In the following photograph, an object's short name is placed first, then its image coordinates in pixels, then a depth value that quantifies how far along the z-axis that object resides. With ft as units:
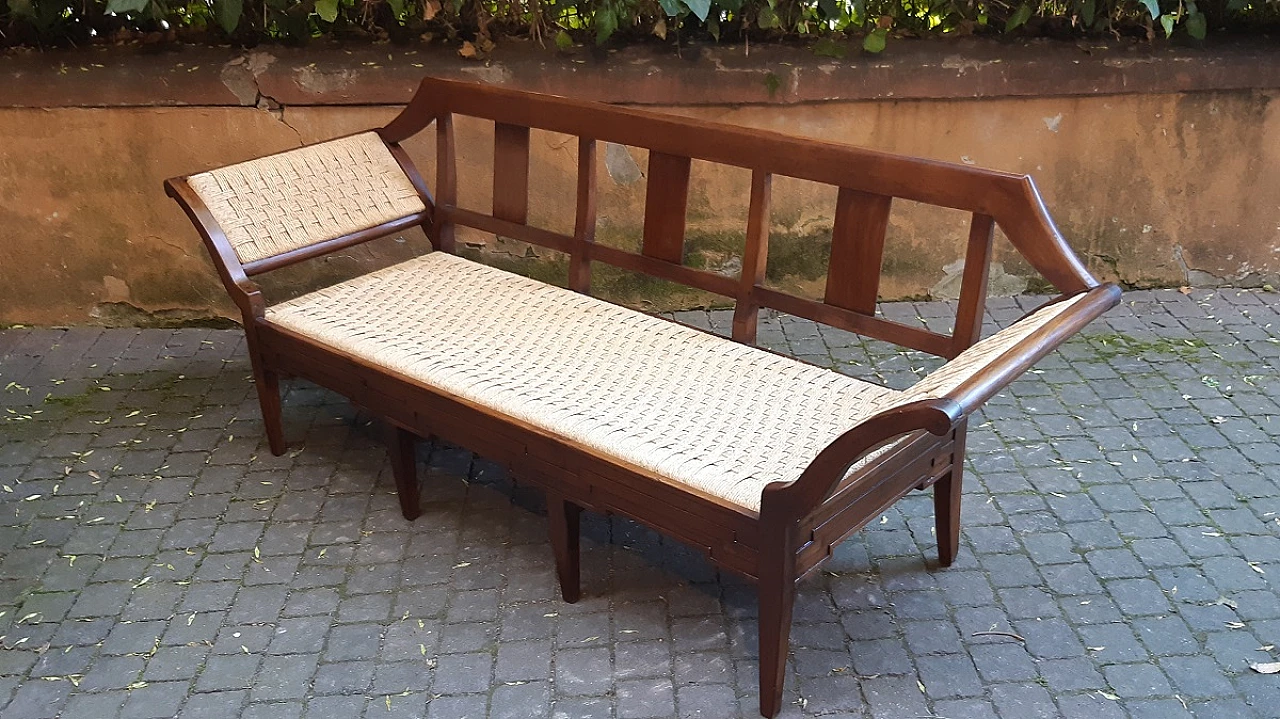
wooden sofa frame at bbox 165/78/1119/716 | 9.09
